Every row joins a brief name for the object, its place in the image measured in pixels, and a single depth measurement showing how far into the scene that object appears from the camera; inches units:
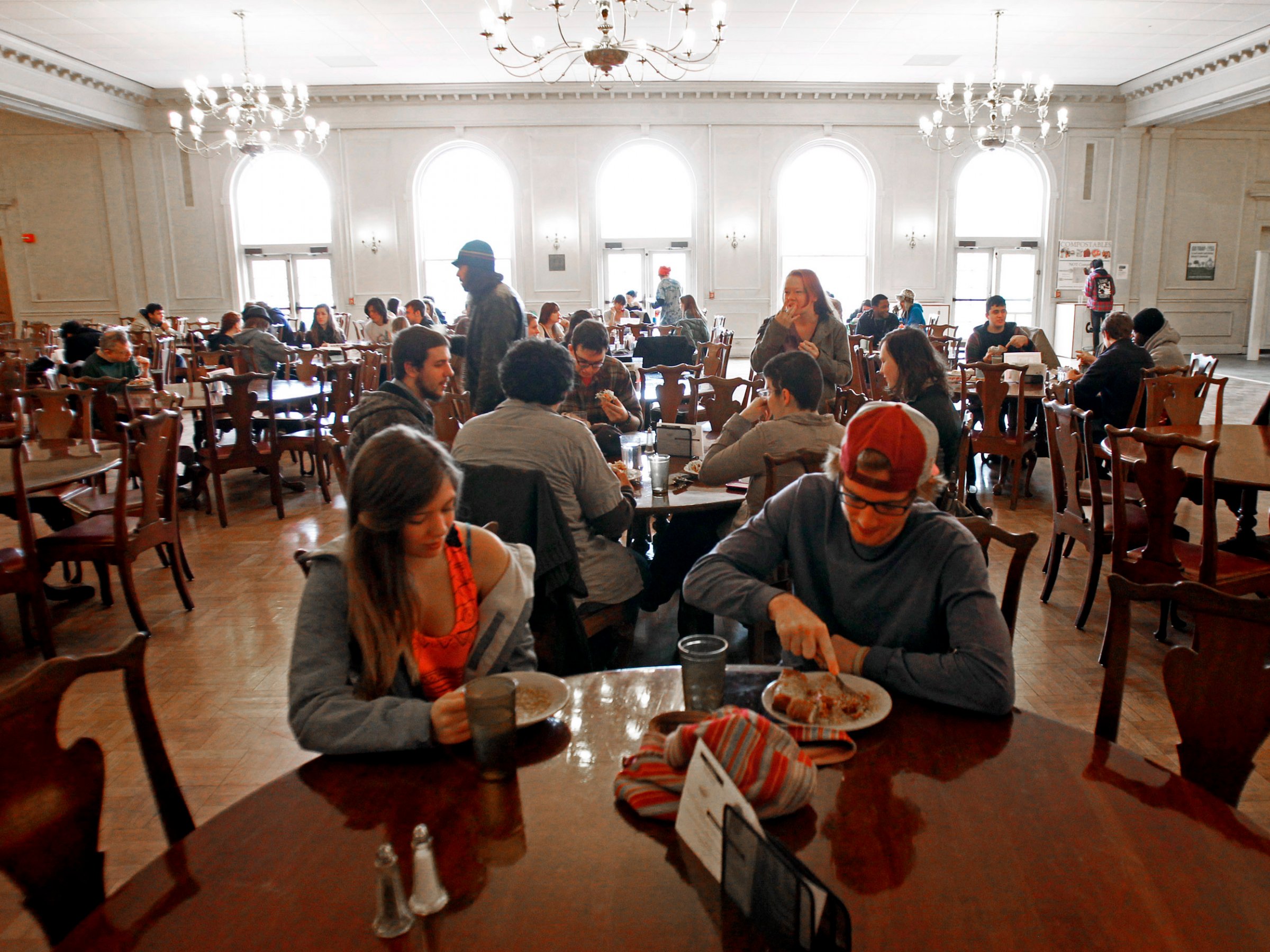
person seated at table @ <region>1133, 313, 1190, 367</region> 230.2
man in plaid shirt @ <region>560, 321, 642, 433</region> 152.0
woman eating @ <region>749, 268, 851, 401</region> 173.6
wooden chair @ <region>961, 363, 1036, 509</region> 208.7
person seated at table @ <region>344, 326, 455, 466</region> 117.0
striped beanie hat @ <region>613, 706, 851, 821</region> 38.2
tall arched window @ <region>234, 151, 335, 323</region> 546.6
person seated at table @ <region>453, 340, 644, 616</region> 97.6
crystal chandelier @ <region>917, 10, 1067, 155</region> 492.1
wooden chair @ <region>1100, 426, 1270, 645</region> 110.4
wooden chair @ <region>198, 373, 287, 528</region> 208.4
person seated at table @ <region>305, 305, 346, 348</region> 399.2
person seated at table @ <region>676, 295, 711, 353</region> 332.5
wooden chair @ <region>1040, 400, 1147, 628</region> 132.3
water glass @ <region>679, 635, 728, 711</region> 48.4
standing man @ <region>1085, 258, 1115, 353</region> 452.8
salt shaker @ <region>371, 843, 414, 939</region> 34.3
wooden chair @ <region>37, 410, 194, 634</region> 135.7
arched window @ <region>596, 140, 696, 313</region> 545.3
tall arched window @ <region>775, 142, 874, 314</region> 545.6
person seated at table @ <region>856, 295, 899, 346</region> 377.7
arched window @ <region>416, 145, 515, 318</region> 543.5
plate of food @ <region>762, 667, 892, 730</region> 48.8
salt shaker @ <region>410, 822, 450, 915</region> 35.5
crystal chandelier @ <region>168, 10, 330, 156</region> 389.4
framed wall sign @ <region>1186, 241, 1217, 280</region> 559.2
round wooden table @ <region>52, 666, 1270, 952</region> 34.4
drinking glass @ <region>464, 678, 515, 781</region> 44.5
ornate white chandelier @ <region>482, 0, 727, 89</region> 262.2
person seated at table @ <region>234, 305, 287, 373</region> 280.7
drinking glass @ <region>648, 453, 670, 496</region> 117.0
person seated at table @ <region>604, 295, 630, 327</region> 416.6
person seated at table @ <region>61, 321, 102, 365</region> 296.4
